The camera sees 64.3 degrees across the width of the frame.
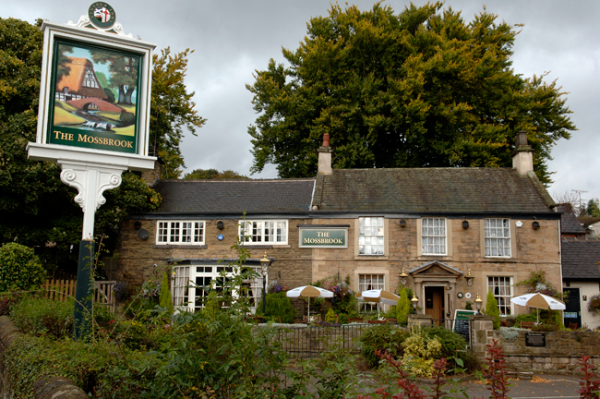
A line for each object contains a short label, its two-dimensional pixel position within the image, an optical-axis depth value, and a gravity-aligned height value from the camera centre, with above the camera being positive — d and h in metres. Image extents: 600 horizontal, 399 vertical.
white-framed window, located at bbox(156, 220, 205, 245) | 21.50 +1.54
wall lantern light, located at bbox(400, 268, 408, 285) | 20.42 -0.35
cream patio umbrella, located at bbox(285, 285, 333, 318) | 17.39 -0.90
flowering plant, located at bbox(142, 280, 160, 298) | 5.88 -0.26
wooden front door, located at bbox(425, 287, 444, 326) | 20.81 -1.47
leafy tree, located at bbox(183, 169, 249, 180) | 54.73 +10.87
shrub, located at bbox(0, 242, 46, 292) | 12.72 -0.12
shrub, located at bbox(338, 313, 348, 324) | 18.47 -1.93
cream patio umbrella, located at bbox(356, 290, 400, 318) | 17.84 -1.03
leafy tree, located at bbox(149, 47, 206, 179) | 27.54 +9.61
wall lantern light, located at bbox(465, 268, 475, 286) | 20.44 -0.36
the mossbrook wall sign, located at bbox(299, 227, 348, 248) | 20.97 +1.35
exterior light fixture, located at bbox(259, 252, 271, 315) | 18.05 -0.07
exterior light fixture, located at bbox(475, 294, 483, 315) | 19.48 -1.48
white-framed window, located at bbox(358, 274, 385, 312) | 20.78 -0.59
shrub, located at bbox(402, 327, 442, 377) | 12.84 -2.08
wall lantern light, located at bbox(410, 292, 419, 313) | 19.24 -1.37
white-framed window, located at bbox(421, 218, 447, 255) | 21.05 +1.45
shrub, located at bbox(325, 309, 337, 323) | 17.83 -1.81
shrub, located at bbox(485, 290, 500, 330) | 18.50 -1.42
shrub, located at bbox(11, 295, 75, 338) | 8.79 -1.02
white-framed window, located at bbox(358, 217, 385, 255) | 20.98 +1.42
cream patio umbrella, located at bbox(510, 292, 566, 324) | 16.06 -1.06
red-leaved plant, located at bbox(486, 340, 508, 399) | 3.69 -0.81
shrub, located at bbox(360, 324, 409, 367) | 13.27 -2.00
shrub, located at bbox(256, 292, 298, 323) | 18.67 -1.57
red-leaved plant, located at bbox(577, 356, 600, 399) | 3.55 -0.87
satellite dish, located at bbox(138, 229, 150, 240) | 21.29 +1.41
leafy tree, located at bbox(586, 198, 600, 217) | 65.50 +9.12
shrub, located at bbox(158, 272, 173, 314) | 19.03 -1.12
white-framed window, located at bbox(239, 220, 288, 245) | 21.31 +1.57
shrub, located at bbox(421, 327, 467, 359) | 13.04 -1.92
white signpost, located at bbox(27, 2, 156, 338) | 10.80 +3.72
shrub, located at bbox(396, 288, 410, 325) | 17.44 -1.43
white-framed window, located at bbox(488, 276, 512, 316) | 20.58 -0.91
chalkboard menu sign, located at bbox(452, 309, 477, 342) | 14.95 -1.80
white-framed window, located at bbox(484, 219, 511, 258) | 20.91 +1.42
